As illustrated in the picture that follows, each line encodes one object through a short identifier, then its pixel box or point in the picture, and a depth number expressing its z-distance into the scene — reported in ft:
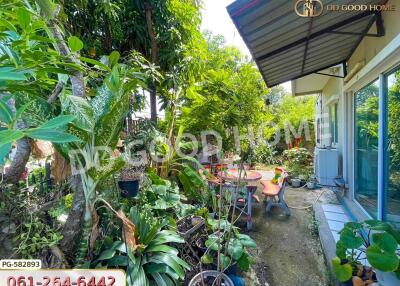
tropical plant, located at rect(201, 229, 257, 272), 8.40
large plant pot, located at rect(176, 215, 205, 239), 10.15
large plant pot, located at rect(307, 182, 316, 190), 22.52
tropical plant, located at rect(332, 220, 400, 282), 6.56
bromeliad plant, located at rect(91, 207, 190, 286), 6.84
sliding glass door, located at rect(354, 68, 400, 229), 9.20
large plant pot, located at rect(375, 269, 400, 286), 7.34
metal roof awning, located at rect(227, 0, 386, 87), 8.02
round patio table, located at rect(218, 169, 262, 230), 12.86
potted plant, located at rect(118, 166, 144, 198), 9.88
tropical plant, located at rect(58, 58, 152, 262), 6.42
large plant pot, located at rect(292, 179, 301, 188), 23.75
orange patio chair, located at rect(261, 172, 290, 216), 15.97
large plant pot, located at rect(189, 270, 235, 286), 7.56
